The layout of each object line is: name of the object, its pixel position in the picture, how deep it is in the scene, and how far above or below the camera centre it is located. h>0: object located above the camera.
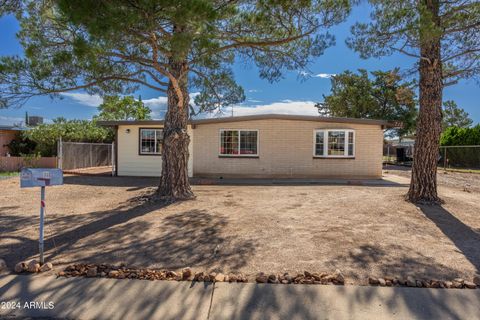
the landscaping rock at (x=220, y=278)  3.36 -1.33
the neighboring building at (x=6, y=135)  19.12 +1.20
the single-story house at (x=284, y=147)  13.55 +0.45
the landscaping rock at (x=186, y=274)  3.42 -1.32
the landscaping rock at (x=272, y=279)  3.36 -1.34
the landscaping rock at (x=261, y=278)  3.36 -1.33
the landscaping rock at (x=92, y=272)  3.48 -1.33
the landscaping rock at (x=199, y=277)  3.39 -1.33
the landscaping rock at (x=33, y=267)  3.59 -1.32
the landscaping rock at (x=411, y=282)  3.29 -1.33
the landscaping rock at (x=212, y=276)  3.38 -1.33
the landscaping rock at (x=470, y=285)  3.25 -1.33
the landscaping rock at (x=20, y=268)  3.60 -1.33
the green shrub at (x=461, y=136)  22.94 +1.78
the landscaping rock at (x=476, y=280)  3.31 -1.32
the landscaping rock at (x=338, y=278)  3.33 -1.32
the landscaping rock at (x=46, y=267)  3.63 -1.34
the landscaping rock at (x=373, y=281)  3.32 -1.34
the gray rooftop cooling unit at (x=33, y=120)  23.85 +2.83
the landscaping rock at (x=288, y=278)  3.37 -1.34
